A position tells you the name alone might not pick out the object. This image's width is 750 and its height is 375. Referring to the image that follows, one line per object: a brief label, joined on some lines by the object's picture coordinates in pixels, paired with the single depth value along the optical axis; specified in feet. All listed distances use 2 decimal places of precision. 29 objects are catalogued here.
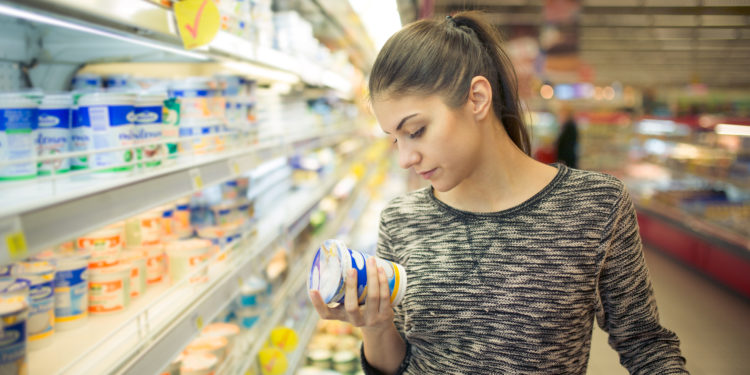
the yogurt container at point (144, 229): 5.24
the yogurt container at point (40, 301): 3.60
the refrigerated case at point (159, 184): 2.85
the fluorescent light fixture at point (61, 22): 2.63
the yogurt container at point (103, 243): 4.57
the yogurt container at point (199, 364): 5.39
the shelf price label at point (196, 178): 4.36
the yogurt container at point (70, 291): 3.93
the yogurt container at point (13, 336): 2.89
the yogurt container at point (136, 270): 4.53
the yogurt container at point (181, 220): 6.06
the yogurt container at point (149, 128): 4.08
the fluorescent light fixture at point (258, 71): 6.59
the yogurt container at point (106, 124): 3.76
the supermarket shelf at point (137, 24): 2.73
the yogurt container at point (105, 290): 4.19
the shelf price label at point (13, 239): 2.23
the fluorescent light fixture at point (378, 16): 9.34
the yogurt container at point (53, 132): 3.50
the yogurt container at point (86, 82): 4.79
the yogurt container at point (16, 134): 3.18
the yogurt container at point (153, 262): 5.01
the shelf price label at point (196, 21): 3.97
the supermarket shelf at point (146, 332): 3.32
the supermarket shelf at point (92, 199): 2.44
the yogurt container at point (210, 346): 5.79
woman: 3.53
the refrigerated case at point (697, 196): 15.90
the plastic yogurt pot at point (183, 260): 5.19
